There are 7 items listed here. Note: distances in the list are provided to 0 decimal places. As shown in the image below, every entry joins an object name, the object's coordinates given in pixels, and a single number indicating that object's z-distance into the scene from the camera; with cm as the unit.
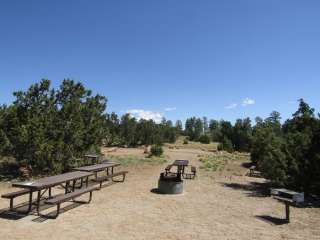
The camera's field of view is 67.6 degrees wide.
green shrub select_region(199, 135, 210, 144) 5404
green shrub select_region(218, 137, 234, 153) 3577
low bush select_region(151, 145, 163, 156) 2177
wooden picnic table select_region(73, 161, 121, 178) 931
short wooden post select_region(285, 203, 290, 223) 669
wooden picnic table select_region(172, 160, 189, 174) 1037
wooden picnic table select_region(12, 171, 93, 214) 607
